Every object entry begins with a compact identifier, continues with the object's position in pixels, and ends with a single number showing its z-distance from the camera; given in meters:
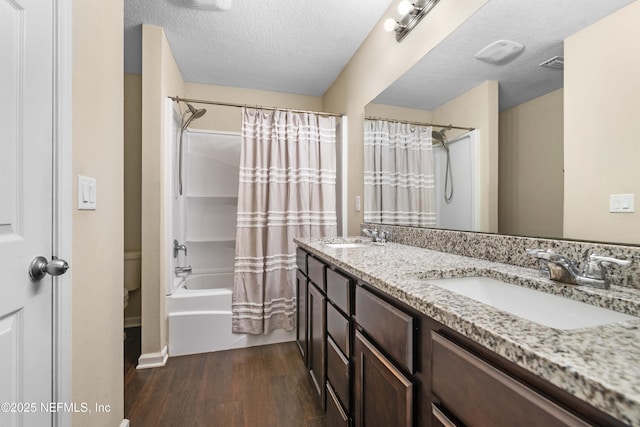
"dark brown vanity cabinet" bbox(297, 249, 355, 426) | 1.08
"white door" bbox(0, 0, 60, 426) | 0.65
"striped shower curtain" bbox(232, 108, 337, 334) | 2.25
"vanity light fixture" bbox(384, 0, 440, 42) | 1.56
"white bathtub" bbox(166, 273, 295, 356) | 2.10
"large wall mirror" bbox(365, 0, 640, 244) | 0.76
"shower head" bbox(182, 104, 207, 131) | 2.49
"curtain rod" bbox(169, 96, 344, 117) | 2.18
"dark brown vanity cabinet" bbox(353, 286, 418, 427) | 0.69
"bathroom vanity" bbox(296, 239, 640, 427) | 0.36
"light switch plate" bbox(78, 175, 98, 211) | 0.90
